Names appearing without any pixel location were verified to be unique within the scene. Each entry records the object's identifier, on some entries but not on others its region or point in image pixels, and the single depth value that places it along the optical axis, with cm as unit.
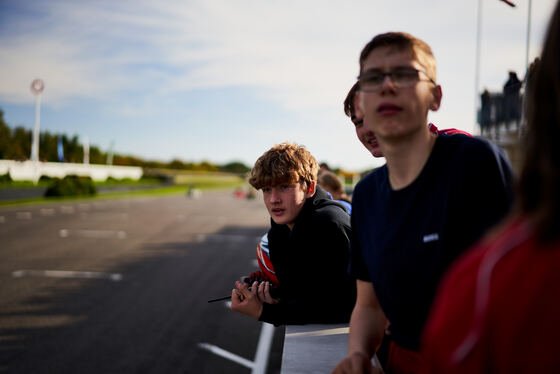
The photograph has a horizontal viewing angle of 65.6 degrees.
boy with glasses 126
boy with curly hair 235
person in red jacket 61
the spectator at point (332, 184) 610
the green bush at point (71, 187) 2925
